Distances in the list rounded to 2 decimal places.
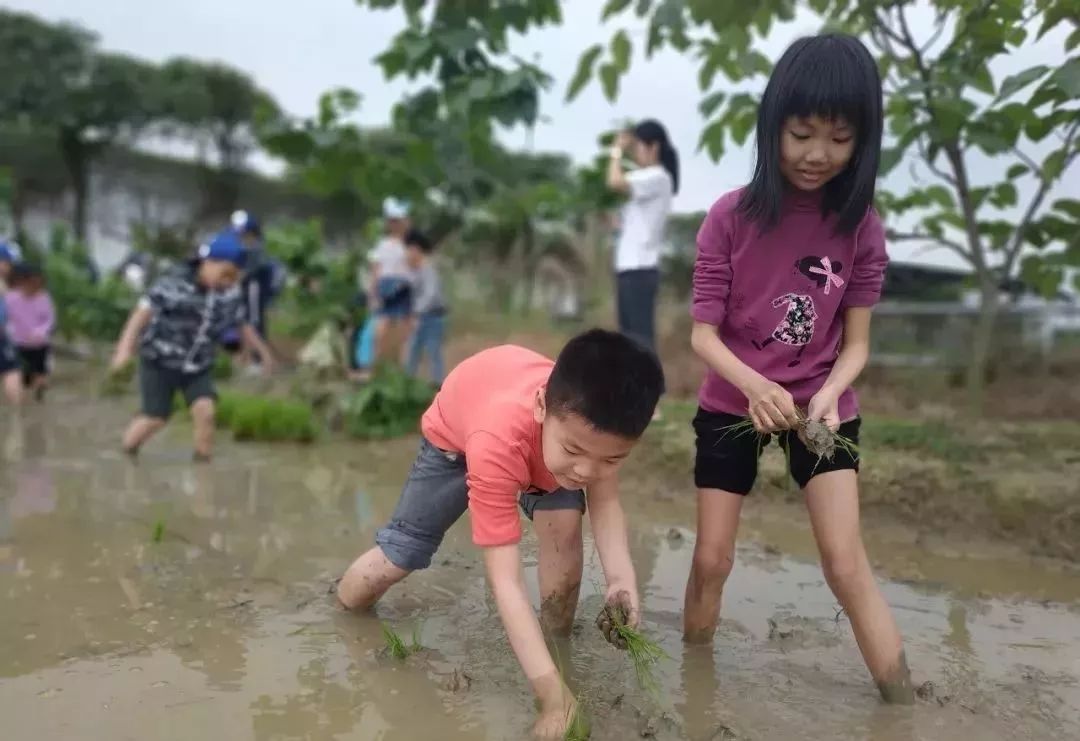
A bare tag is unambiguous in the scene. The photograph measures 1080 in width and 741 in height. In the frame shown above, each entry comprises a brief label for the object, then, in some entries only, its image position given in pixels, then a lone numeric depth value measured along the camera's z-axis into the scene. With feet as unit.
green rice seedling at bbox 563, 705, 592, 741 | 6.62
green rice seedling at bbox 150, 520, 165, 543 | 11.82
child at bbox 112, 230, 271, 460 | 17.51
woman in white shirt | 18.56
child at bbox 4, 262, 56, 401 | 27.73
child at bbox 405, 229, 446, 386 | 26.21
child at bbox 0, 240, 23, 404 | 23.95
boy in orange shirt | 6.79
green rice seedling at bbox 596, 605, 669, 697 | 7.30
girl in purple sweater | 7.33
